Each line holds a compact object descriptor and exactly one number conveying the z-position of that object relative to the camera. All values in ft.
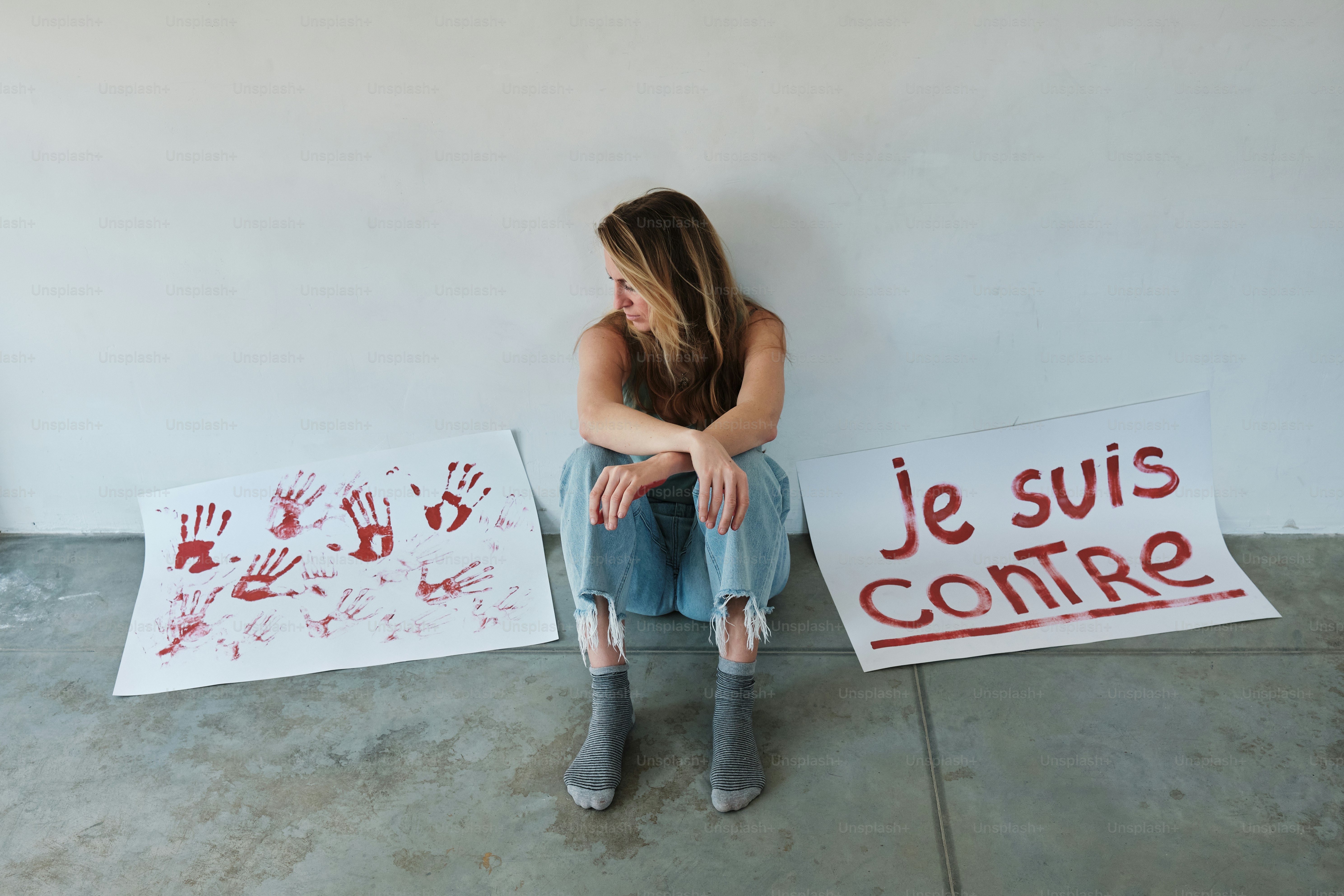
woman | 4.93
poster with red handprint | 6.10
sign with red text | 6.33
